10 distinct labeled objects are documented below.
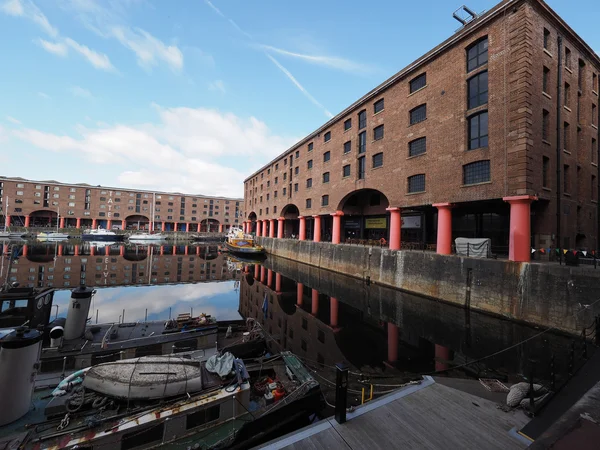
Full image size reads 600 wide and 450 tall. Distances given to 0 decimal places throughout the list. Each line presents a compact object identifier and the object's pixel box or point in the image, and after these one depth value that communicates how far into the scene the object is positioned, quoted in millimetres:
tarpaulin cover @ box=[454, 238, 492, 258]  18047
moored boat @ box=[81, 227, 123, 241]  83250
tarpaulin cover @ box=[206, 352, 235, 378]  7180
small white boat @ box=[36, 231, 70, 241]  75938
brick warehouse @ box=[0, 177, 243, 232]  88125
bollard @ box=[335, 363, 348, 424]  5074
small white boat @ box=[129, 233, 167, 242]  83325
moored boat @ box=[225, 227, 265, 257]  49188
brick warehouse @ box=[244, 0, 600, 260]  17438
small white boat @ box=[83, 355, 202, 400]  6180
